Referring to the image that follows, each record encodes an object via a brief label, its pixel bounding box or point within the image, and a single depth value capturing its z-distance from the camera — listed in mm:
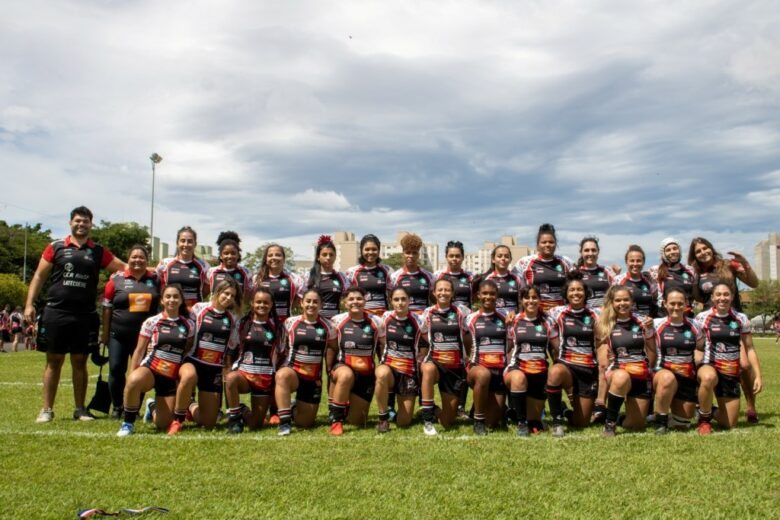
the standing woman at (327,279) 7305
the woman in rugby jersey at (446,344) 6363
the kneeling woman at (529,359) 5926
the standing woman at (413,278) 7328
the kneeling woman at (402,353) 6340
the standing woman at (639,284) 7117
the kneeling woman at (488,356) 6039
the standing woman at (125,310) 6680
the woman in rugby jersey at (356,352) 6379
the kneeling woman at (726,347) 6105
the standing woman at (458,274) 7281
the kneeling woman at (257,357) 6227
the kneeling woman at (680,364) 5941
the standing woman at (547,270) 7414
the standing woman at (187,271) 6992
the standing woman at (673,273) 7160
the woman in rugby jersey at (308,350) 6328
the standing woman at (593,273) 7293
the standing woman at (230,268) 7035
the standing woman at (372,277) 7461
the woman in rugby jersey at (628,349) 6001
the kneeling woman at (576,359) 6215
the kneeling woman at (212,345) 6195
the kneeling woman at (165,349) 6023
